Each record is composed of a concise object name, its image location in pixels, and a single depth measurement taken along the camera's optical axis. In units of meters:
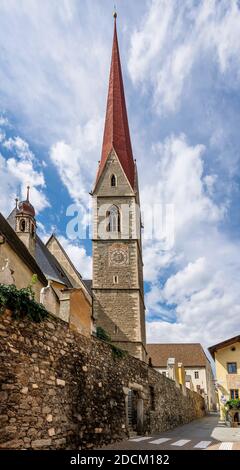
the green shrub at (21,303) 6.48
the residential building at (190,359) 58.22
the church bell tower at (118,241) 30.38
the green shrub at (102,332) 27.94
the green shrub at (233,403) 19.83
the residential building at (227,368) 25.76
